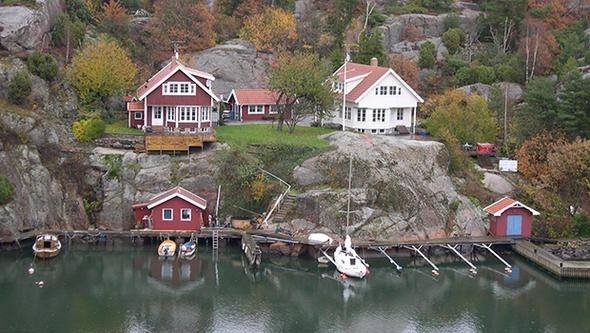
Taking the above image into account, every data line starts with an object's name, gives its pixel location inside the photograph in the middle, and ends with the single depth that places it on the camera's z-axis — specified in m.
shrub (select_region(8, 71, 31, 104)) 58.69
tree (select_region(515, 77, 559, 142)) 61.94
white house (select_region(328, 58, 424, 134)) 65.62
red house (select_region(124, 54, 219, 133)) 61.00
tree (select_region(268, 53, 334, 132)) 61.87
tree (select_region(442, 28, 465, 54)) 84.44
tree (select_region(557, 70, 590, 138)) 59.97
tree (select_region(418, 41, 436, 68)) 80.50
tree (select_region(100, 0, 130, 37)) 75.88
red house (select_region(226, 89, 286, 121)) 67.88
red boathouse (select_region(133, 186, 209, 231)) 54.53
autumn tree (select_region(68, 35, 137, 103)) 62.97
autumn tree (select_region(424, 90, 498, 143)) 65.12
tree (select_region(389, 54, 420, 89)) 77.88
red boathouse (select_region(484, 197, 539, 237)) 55.84
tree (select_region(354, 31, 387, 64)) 77.39
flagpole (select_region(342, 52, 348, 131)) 63.65
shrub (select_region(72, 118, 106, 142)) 58.78
